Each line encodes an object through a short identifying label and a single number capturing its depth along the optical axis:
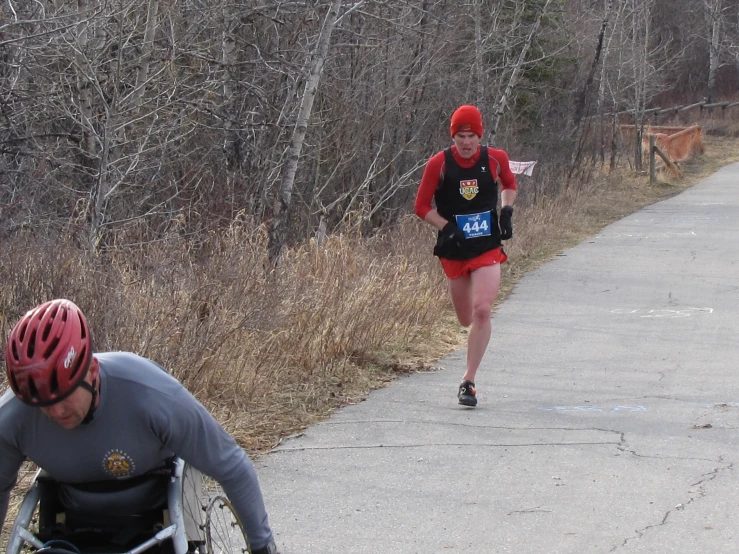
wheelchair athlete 5.71
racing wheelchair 5.69
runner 14.50
